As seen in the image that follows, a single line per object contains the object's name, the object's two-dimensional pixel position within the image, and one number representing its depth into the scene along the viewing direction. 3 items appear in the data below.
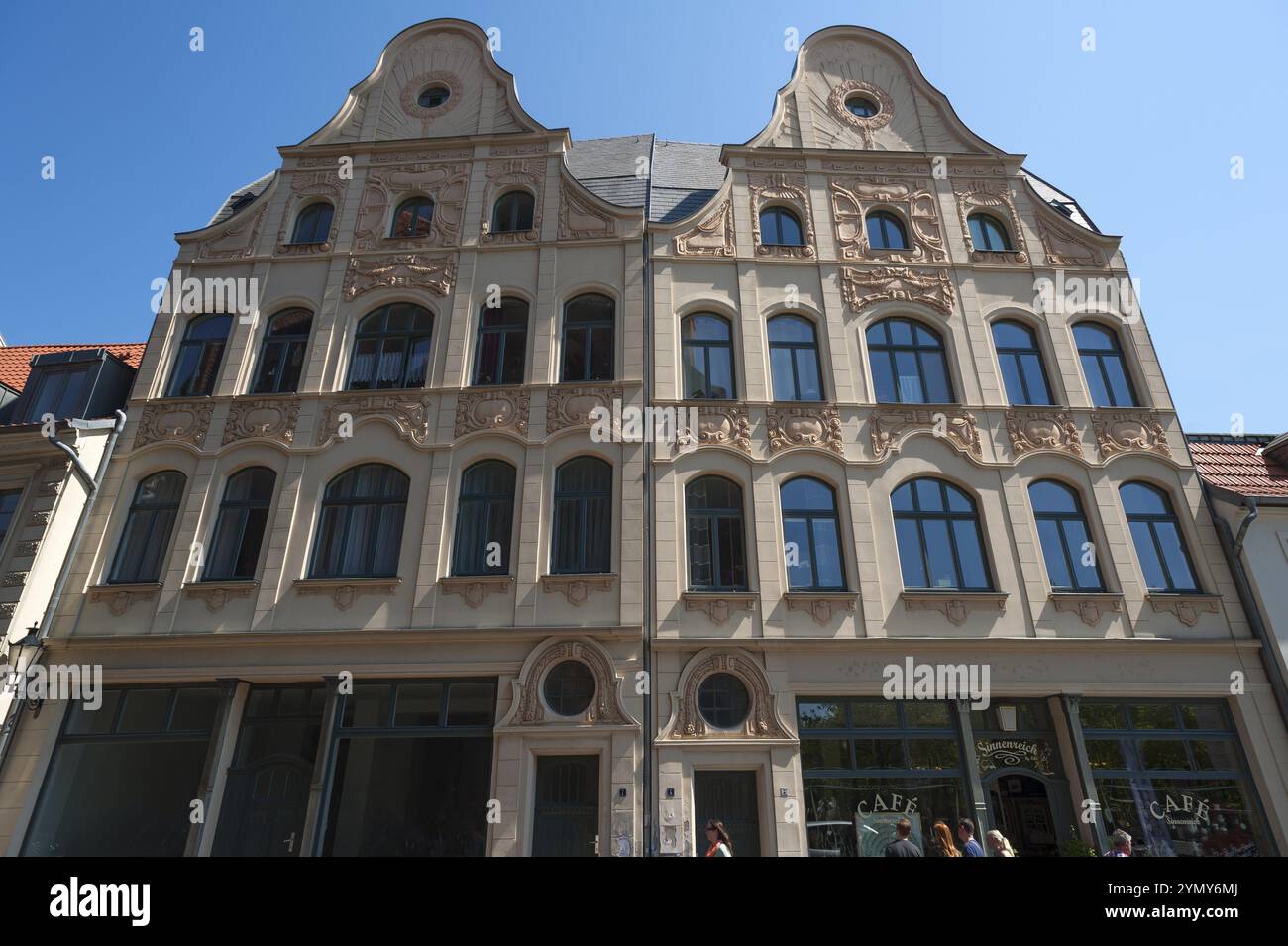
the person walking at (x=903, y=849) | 10.12
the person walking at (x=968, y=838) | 10.42
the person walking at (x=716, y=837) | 10.32
